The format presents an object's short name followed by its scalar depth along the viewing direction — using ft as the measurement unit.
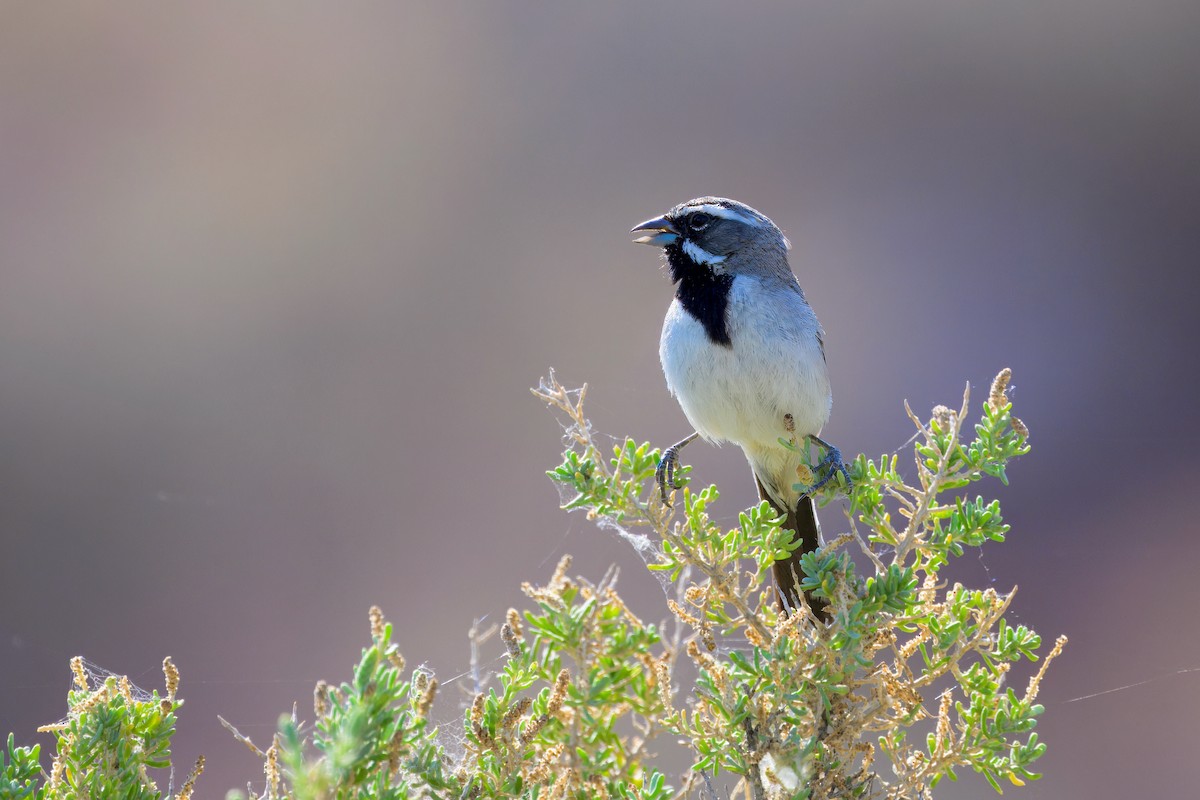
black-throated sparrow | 19.24
